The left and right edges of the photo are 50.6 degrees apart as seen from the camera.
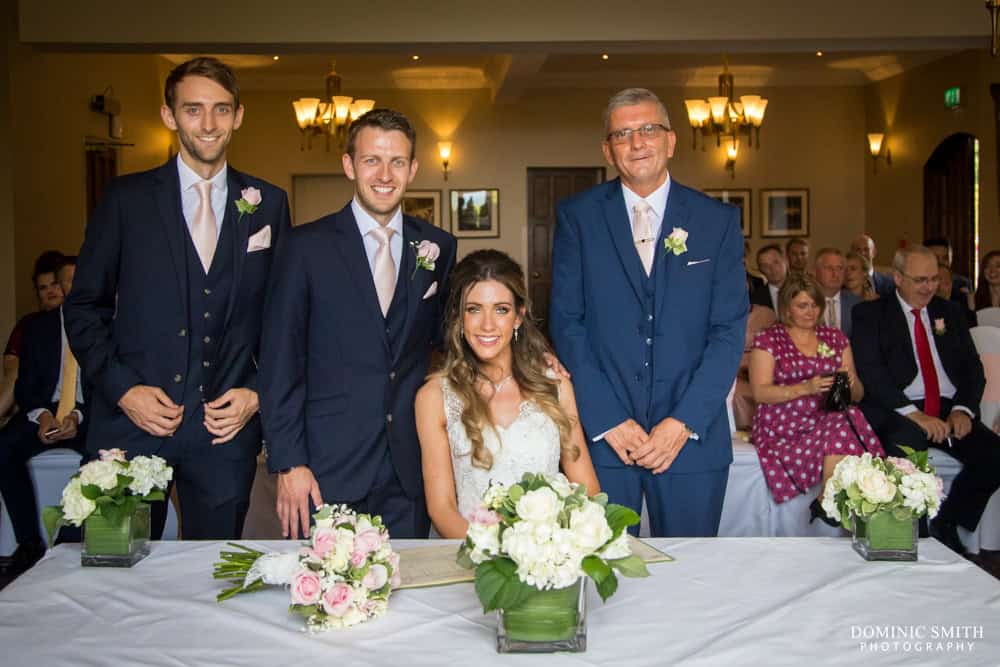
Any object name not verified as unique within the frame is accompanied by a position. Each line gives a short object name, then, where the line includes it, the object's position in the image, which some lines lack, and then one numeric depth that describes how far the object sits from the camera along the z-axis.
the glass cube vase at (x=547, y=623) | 1.85
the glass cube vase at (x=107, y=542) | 2.40
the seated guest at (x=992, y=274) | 8.45
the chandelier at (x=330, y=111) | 11.16
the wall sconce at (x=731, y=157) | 13.33
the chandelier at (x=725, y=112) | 11.48
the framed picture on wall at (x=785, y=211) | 14.03
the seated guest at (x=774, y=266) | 9.12
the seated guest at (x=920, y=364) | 5.64
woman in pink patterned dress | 5.21
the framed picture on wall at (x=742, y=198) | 14.04
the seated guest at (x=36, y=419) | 5.33
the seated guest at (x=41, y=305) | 6.00
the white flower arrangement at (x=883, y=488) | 2.38
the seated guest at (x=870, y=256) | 8.46
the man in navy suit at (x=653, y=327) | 3.15
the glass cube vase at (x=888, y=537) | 2.40
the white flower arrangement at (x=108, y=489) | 2.37
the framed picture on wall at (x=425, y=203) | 14.17
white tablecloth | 1.87
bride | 3.05
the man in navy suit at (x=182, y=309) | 2.92
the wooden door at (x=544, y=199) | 14.27
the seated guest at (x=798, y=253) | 10.08
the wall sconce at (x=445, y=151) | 14.02
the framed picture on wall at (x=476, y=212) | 14.19
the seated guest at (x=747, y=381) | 6.04
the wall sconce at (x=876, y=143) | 13.41
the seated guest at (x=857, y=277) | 8.05
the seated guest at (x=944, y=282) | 8.45
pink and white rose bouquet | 1.97
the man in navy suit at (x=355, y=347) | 2.91
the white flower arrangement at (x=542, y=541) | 1.79
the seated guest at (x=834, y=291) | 7.38
